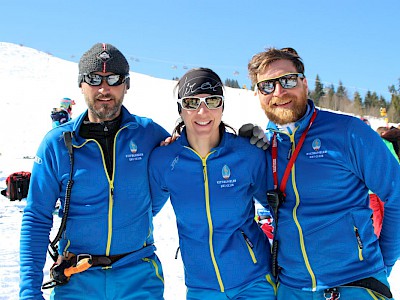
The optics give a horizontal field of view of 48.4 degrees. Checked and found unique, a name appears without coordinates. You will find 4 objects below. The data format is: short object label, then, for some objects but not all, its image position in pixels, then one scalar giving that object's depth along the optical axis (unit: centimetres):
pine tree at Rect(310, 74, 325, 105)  8194
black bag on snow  888
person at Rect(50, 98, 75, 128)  1053
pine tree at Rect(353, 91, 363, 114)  7918
